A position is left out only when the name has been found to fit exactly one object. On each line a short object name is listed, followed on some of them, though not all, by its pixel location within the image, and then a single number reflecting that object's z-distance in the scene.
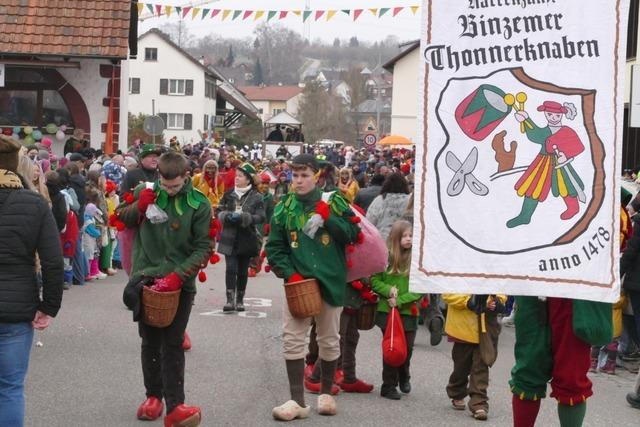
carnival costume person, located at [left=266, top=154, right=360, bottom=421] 7.81
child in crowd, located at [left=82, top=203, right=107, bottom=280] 16.12
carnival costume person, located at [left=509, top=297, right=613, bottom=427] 5.90
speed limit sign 52.41
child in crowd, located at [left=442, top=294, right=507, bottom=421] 8.16
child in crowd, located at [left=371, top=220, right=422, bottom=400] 8.70
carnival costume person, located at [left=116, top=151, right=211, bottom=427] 7.42
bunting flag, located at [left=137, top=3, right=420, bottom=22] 23.85
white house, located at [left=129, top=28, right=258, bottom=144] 82.75
